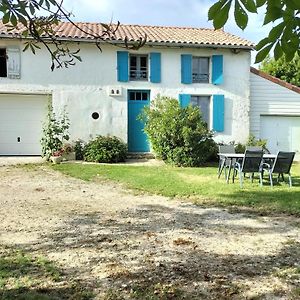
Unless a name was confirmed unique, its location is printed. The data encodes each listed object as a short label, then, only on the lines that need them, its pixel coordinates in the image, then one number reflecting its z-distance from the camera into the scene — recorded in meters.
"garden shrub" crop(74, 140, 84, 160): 15.33
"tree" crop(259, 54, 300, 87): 26.17
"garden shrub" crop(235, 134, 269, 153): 15.97
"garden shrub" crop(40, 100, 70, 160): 14.47
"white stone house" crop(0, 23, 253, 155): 15.48
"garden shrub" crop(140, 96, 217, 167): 13.71
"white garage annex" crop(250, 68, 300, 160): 17.28
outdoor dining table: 9.94
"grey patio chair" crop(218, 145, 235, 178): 10.63
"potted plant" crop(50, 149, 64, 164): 13.90
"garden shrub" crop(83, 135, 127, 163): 14.56
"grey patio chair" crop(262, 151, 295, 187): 9.26
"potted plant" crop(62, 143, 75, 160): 14.78
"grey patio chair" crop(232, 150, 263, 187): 9.26
